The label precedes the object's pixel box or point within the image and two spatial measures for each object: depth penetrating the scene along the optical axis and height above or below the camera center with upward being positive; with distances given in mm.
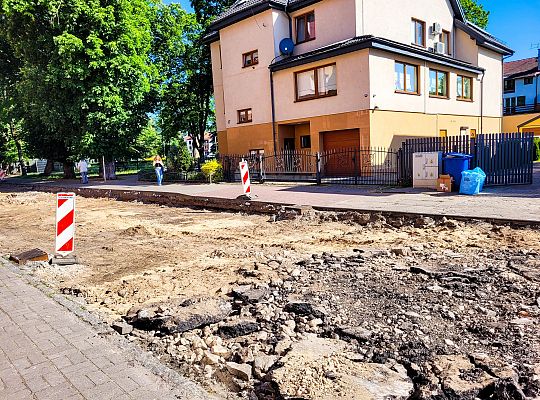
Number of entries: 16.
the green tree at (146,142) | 29520 +2152
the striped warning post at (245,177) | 13812 -408
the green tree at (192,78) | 33531 +7251
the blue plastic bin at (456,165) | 13086 -342
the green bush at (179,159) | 24078 +545
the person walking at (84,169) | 26438 +227
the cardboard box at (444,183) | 13102 -897
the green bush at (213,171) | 21359 -227
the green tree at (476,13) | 35875 +12273
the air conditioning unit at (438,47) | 24078 +6237
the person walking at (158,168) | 21906 +52
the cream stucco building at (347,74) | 19891 +4598
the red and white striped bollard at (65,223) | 7258 -866
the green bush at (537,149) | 27406 +64
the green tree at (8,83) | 30172 +6824
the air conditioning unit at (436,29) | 24109 +7332
